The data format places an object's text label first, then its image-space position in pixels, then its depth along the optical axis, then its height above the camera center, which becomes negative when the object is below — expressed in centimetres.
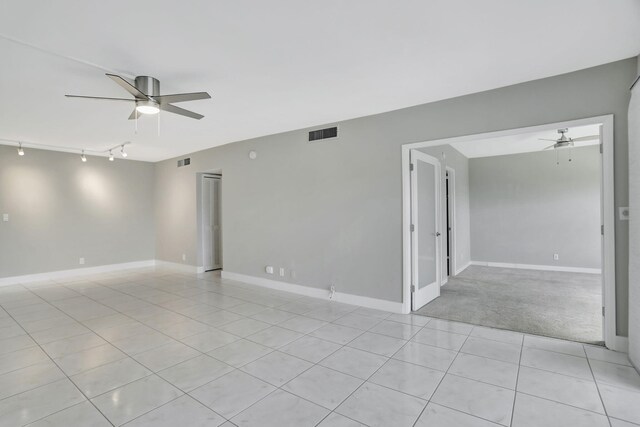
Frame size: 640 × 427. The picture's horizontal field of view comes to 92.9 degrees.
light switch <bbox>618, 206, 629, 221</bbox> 277 -7
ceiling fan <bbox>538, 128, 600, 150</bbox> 535 +120
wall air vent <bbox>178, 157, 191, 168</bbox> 716 +124
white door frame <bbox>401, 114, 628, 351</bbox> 285 -24
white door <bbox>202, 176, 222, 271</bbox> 716 -23
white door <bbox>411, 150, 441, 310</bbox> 414 -30
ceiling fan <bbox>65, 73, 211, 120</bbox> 286 +113
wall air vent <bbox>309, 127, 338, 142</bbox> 464 +121
